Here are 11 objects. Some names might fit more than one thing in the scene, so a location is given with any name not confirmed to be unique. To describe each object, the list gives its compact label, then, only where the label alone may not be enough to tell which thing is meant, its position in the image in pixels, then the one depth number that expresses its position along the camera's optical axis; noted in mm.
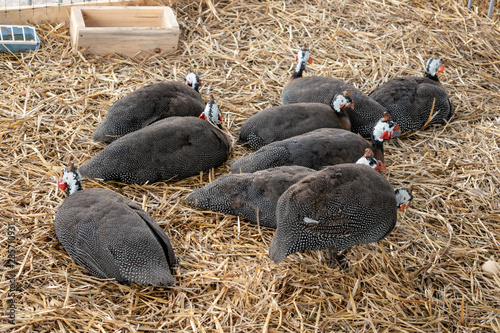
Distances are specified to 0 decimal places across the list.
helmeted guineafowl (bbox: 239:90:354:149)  4164
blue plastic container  5090
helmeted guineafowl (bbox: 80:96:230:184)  3738
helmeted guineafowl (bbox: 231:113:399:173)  3770
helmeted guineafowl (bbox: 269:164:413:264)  2979
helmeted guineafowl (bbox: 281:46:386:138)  4516
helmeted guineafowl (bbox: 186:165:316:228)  3475
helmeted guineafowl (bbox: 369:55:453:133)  4629
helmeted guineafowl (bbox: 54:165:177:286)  2922
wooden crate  5152
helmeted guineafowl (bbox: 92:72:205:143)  4109
